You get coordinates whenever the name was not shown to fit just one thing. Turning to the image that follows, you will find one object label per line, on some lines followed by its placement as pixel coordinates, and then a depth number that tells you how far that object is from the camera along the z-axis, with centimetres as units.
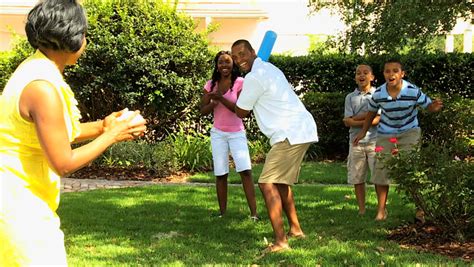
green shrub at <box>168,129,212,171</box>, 1124
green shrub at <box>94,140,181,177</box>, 1100
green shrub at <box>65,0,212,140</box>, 1141
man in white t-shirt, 550
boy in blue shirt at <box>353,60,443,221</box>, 654
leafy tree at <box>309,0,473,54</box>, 723
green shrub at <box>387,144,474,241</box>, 550
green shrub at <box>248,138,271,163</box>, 1208
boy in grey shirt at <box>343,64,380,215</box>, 713
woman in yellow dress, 253
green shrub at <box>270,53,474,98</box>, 1265
